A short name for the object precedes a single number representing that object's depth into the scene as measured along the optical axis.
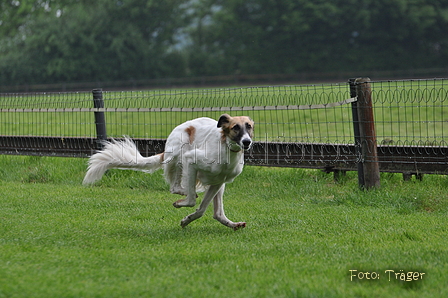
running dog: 12.16
